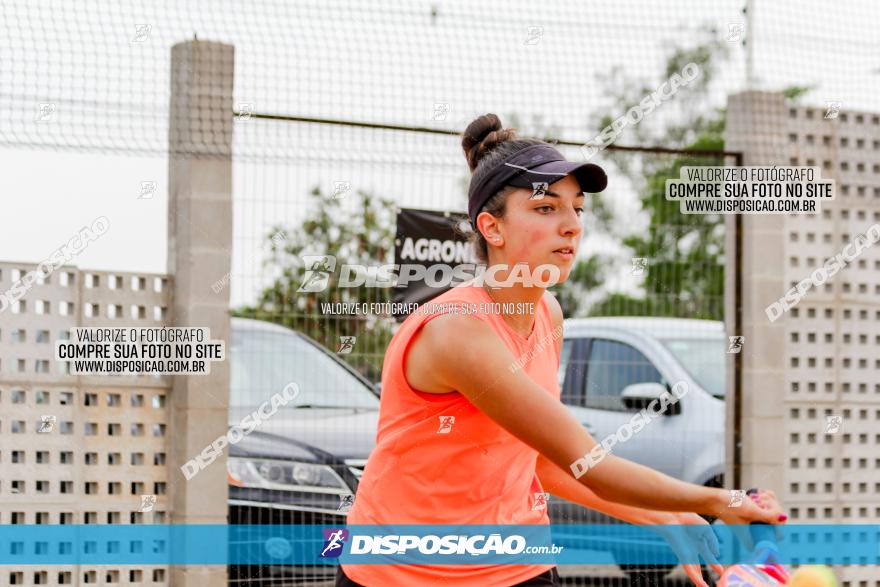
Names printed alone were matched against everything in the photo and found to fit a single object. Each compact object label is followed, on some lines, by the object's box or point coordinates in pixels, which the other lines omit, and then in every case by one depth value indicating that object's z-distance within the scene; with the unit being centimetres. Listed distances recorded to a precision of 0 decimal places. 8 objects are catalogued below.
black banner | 1173
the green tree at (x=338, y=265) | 1143
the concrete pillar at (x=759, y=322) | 1259
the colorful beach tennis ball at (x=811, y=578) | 568
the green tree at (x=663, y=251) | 1314
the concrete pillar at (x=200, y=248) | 1087
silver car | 1398
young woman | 573
